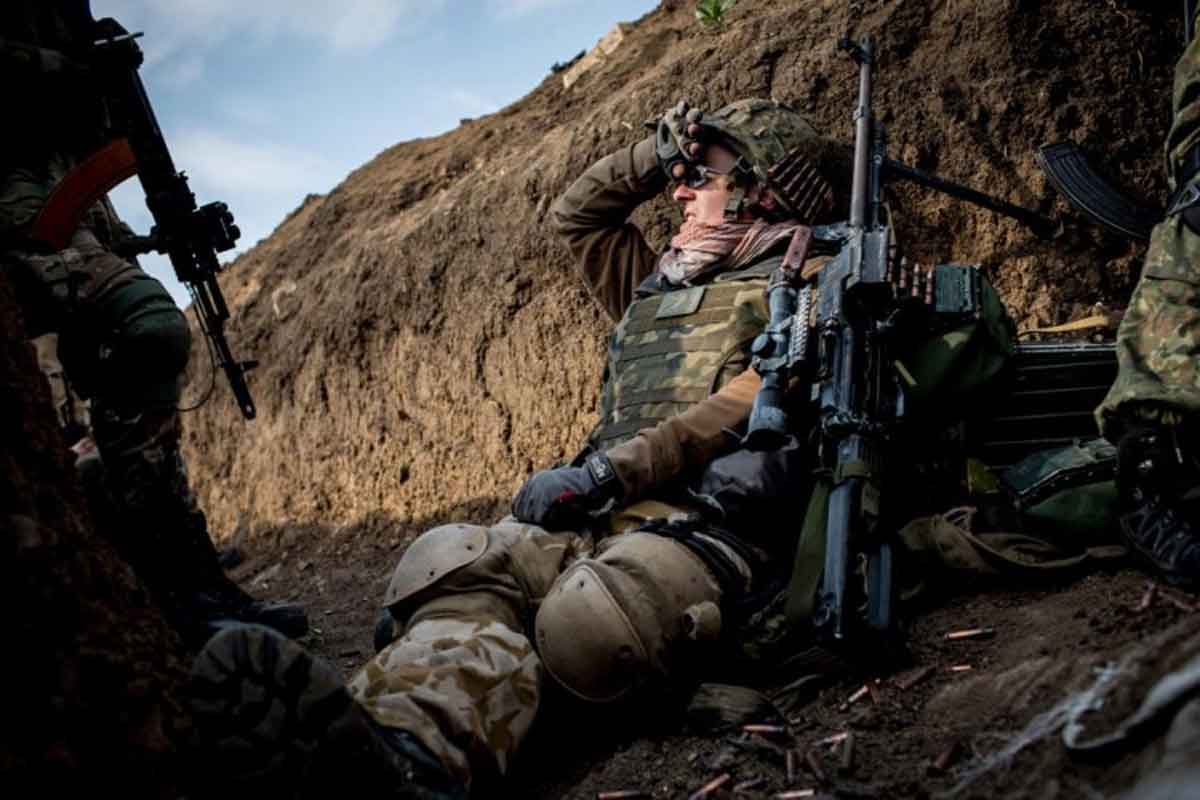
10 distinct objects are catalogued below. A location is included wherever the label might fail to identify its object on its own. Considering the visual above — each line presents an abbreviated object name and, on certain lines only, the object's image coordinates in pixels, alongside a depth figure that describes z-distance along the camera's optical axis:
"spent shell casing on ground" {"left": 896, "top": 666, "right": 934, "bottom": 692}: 2.03
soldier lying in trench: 1.45
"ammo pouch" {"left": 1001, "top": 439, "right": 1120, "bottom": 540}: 2.36
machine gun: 2.12
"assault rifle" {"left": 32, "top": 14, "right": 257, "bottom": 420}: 3.38
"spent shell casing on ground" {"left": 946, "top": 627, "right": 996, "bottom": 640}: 2.16
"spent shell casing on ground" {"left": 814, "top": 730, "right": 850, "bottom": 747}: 1.86
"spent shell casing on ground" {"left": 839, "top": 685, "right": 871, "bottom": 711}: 2.05
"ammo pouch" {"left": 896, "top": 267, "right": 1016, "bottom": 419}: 2.67
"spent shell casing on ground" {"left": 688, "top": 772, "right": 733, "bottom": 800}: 1.80
